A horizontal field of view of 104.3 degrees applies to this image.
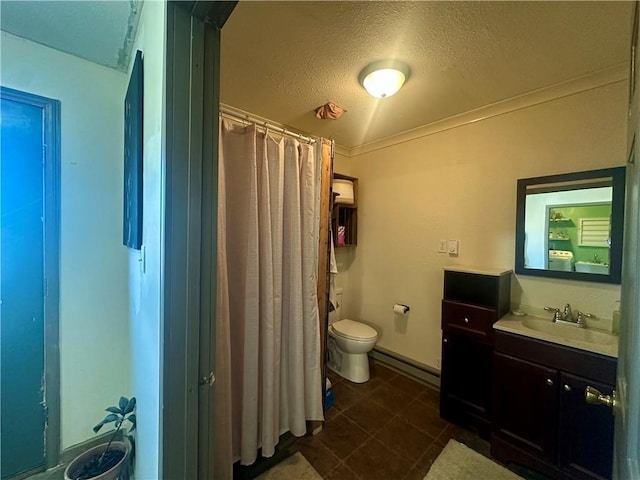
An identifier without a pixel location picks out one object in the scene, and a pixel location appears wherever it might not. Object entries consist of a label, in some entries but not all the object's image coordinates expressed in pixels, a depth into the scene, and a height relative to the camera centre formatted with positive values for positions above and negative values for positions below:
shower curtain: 1.29 -0.33
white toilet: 2.28 -1.06
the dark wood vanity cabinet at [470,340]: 1.72 -0.75
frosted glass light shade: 1.49 +0.99
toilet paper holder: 2.43 -0.72
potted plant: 1.20 -1.15
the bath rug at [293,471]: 1.40 -1.37
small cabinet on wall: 2.65 +0.27
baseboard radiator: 2.27 -1.28
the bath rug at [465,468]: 1.42 -1.37
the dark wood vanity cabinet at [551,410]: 1.24 -0.95
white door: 0.40 -0.24
